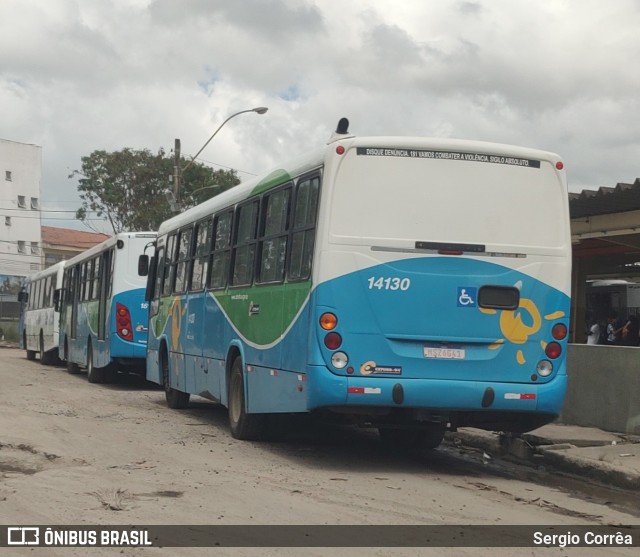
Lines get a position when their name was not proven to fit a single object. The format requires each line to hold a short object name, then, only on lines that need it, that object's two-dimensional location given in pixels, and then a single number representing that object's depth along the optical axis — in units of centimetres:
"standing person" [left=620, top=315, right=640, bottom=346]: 2547
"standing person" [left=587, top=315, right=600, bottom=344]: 2744
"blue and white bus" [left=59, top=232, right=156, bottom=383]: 2022
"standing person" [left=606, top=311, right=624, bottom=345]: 2830
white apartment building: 7925
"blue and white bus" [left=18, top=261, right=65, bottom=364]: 2853
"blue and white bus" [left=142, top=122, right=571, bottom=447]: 968
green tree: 5441
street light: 3326
